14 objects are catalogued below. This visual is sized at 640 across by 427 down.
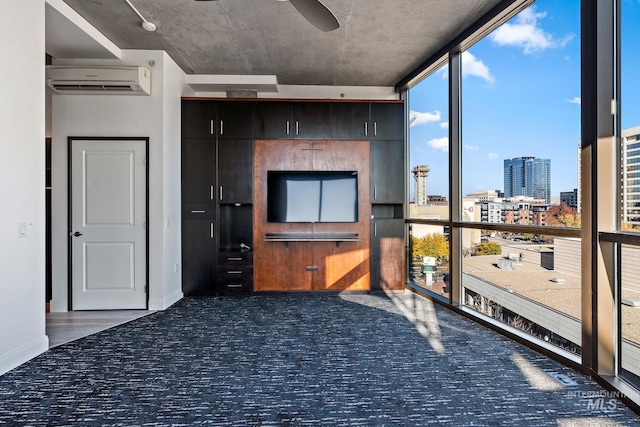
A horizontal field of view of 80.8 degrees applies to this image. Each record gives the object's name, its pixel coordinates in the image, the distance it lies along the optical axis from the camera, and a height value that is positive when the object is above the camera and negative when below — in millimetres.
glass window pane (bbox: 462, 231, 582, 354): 2793 -641
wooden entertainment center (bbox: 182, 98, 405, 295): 5105 +320
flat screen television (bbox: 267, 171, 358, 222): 5273 +240
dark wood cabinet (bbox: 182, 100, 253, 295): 5086 +455
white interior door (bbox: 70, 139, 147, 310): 4422 -122
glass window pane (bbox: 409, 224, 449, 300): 4547 -594
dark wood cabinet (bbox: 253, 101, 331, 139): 5203 +1290
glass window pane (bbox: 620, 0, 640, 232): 2309 +599
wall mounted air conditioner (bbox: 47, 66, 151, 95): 4090 +1481
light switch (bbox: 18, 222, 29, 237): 2814 -112
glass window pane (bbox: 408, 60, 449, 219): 4516 +848
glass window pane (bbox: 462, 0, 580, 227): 2820 +811
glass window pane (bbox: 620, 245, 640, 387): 2279 -633
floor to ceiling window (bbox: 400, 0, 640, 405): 2408 +278
